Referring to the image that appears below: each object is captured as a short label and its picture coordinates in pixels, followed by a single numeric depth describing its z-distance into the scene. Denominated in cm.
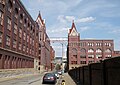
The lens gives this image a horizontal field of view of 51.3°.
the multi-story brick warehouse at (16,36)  2677
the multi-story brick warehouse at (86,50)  6426
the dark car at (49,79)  1664
